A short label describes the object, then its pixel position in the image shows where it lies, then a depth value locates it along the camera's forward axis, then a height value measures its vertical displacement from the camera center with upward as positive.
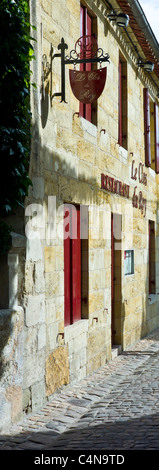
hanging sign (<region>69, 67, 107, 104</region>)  7.11 +1.81
